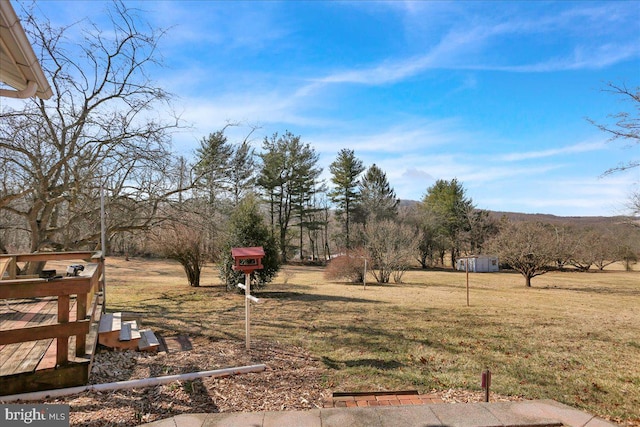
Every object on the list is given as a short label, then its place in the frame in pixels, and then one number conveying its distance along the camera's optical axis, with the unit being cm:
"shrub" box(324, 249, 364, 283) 1984
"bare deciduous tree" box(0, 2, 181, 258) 650
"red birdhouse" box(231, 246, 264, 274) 523
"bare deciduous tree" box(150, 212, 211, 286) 1144
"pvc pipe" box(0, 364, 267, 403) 314
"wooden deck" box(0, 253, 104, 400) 316
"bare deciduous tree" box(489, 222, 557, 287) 1797
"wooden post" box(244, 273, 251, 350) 484
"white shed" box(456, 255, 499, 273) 3388
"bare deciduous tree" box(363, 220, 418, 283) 2030
